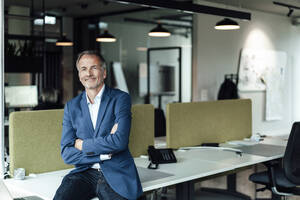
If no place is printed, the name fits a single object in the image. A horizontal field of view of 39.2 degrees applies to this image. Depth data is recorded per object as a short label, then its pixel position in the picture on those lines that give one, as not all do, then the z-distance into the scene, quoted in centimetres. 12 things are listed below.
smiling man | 252
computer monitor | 722
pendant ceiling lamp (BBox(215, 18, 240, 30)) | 545
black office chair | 343
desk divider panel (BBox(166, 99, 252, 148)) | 402
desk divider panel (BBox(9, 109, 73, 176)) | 289
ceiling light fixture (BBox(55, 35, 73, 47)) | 811
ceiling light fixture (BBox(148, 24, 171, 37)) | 668
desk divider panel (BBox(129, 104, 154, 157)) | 358
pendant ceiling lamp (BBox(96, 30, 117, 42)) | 769
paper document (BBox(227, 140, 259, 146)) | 437
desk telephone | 323
